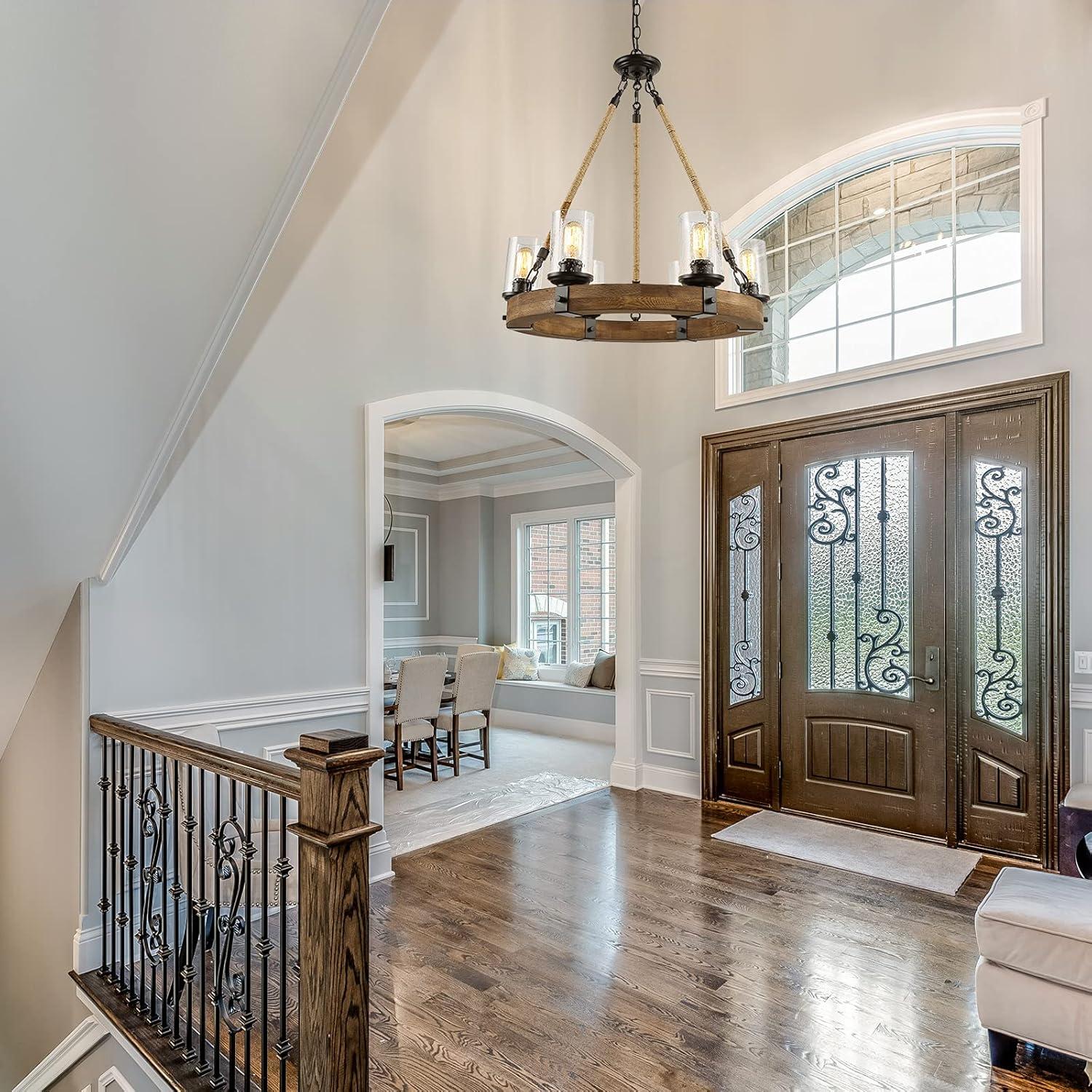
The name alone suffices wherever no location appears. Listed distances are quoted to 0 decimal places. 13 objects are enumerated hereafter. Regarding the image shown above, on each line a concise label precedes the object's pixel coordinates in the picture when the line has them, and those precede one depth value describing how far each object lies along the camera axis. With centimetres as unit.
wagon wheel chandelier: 250
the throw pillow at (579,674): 791
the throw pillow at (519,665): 860
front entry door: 429
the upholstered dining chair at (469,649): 753
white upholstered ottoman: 216
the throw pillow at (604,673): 776
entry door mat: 379
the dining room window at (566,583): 855
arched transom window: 421
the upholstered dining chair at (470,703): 626
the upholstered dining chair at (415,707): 571
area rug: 449
